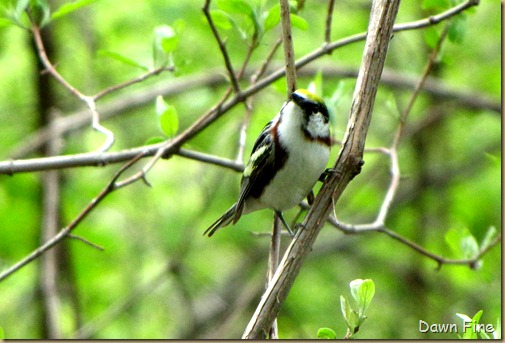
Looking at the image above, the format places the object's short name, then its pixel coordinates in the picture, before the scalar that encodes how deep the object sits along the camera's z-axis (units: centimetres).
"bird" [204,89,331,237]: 722
